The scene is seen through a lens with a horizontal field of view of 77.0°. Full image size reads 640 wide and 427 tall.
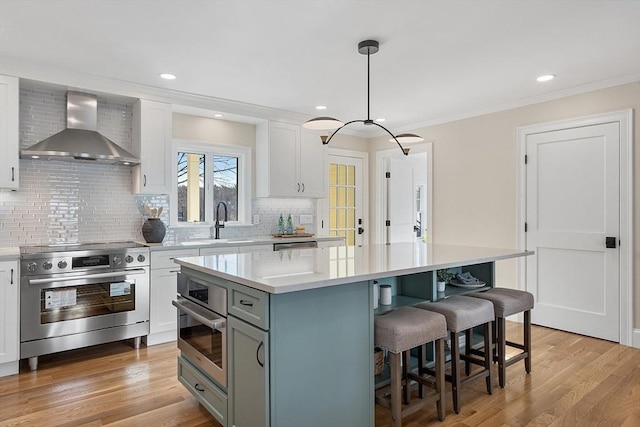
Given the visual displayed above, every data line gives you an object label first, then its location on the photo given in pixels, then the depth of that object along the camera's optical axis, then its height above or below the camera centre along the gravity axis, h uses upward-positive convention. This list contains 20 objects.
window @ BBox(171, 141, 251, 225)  4.65 +0.38
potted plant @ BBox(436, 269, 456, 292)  2.96 -0.49
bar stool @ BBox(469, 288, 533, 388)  2.79 -0.71
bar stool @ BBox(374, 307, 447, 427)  2.12 -0.70
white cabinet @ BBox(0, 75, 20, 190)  3.29 +0.68
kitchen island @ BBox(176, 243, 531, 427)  1.80 -0.61
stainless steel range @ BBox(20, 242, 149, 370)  3.13 -0.69
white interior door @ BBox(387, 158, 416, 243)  6.21 +0.18
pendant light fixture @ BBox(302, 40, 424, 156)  2.90 +0.68
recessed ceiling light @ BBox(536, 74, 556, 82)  3.69 +1.25
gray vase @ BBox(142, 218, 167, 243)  3.94 -0.16
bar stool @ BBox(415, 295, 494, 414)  2.44 -0.67
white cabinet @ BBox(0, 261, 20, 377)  3.01 -0.78
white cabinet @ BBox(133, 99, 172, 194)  3.99 +0.68
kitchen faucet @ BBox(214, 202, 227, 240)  4.70 -0.07
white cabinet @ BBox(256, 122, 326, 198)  5.00 +0.66
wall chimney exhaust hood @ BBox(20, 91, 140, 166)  3.43 +0.63
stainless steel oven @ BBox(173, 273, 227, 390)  2.12 -0.64
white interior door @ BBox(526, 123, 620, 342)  3.82 -0.16
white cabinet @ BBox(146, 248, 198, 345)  3.73 -0.77
